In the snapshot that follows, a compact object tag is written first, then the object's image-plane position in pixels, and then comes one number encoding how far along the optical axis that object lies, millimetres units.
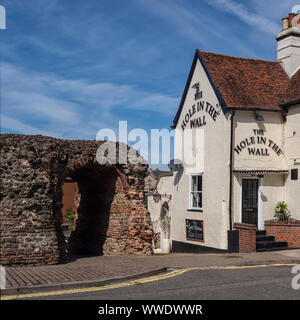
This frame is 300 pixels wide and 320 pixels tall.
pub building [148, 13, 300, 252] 17078
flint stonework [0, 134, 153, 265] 11586
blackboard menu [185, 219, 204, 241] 18469
